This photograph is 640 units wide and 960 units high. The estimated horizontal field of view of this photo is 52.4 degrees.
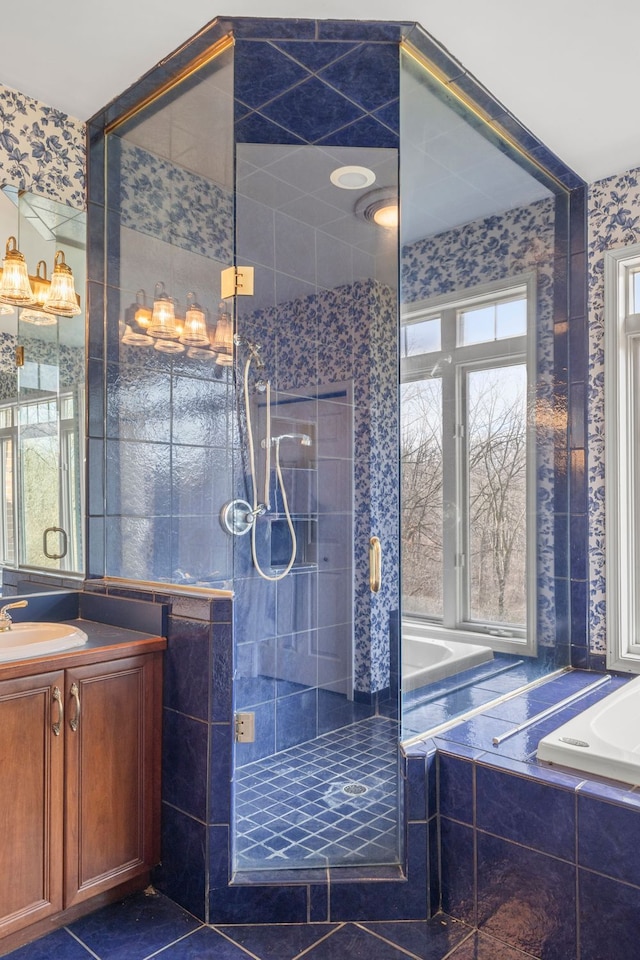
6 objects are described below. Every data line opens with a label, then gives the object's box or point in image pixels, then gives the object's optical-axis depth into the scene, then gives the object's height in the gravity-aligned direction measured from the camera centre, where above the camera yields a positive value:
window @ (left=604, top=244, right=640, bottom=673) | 3.01 +0.09
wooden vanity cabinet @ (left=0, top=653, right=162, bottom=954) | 1.81 -0.91
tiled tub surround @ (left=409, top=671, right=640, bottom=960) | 1.69 -1.04
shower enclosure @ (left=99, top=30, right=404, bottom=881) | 2.14 +0.28
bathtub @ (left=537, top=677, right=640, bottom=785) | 1.84 -0.82
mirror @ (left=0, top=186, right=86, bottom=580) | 2.38 +0.28
